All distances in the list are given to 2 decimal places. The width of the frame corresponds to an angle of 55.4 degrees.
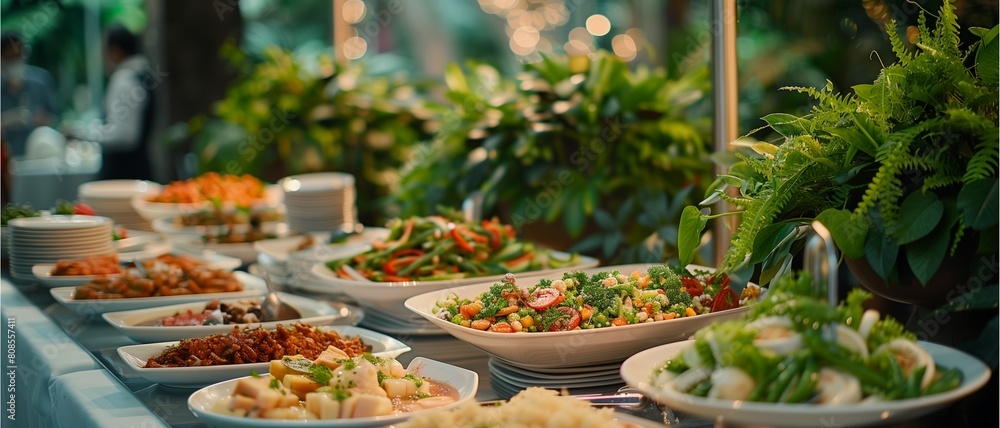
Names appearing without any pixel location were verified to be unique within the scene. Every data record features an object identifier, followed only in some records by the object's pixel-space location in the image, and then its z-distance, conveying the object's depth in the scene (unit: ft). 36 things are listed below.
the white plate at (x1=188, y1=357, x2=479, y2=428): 3.78
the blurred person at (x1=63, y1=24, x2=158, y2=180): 20.48
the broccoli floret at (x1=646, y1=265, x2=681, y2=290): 4.93
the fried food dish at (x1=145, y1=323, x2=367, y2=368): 5.00
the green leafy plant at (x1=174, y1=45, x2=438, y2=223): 14.48
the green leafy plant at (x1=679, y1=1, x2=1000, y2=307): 3.77
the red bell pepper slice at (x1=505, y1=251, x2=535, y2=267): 6.90
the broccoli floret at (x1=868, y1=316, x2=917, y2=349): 3.29
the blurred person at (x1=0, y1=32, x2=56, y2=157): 26.84
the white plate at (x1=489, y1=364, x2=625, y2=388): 4.68
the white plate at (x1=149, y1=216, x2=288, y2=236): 10.36
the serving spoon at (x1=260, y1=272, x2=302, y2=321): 6.26
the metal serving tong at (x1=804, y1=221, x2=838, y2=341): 3.25
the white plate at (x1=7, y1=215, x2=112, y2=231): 8.53
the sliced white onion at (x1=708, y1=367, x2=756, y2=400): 3.12
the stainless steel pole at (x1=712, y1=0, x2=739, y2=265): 6.38
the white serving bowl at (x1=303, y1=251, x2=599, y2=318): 6.04
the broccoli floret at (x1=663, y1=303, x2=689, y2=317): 4.74
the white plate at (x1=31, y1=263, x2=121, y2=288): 7.68
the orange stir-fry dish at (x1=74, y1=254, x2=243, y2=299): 7.11
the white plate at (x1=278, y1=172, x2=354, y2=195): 10.08
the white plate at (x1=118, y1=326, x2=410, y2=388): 4.83
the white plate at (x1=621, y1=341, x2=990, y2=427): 2.96
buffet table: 4.62
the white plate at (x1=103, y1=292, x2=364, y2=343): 5.82
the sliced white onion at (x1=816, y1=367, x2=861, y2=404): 3.04
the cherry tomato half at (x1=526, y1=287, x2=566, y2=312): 4.71
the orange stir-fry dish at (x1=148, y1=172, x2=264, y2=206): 11.41
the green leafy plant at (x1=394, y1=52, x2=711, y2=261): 9.27
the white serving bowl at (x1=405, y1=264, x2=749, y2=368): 4.45
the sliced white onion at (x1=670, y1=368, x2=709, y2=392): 3.33
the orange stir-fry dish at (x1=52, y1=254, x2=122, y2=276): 7.88
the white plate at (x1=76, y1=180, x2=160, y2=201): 11.95
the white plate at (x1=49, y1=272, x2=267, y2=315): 6.81
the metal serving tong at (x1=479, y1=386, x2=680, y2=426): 4.16
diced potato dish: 3.87
